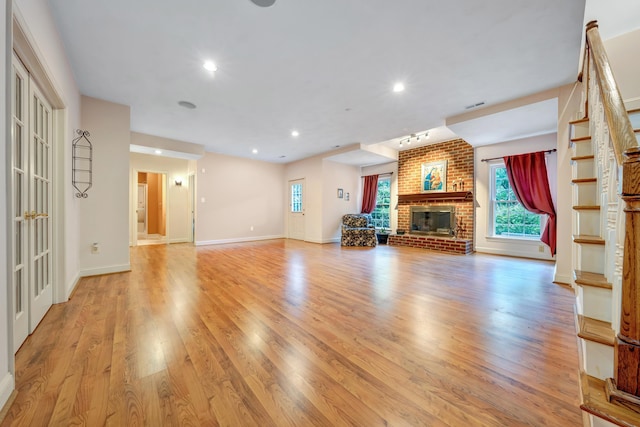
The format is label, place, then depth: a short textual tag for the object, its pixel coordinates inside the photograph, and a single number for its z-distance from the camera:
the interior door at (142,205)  8.47
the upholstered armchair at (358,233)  6.39
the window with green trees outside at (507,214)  4.86
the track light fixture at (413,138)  5.37
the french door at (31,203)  1.67
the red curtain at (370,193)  7.26
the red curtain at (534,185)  4.44
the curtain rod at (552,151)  4.46
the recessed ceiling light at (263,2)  1.86
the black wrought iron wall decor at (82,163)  3.06
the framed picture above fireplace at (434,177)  5.93
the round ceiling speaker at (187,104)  3.59
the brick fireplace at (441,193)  5.52
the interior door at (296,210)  7.48
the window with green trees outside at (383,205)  7.16
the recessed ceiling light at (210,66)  2.64
